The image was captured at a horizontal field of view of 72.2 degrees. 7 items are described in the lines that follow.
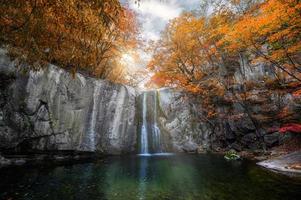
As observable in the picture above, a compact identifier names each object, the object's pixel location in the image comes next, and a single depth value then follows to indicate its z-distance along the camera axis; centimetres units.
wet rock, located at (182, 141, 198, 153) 1968
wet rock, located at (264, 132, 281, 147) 1773
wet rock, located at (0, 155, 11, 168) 1123
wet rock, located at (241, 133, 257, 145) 1888
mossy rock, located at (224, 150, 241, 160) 1509
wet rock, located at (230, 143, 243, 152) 1905
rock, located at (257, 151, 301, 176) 1004
